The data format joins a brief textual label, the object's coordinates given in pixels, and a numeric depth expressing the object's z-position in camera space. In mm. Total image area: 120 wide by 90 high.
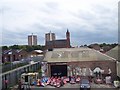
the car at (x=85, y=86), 10914
